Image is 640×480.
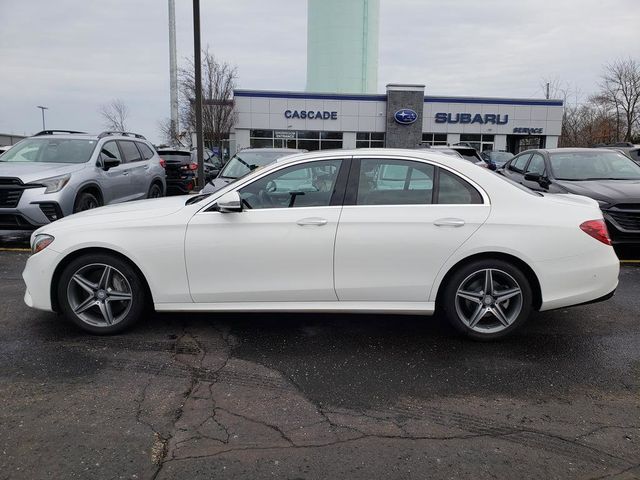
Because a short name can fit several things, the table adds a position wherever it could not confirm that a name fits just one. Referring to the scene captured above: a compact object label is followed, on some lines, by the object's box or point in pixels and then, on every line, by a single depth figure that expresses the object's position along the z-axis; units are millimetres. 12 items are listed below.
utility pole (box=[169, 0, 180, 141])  28836
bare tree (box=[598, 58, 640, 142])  43000
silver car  7668
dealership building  36625
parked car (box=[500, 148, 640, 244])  6965
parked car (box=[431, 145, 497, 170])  14076
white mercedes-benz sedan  4152
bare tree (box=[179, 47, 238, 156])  29953
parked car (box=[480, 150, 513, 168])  28453
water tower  50469
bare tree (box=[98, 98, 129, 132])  51919
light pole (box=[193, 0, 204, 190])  12164
